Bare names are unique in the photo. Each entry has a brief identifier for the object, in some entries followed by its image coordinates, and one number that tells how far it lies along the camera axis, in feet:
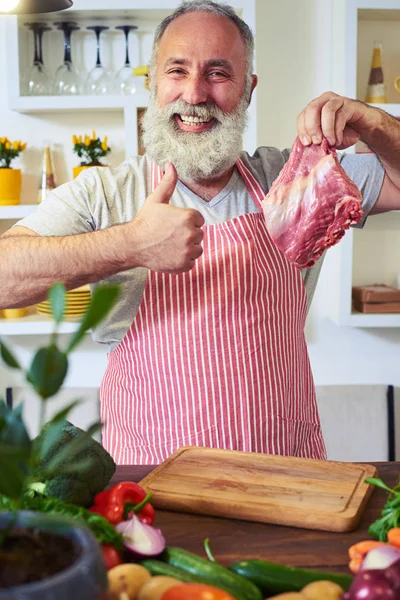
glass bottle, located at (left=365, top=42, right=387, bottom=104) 8.94
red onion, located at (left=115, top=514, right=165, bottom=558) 3.07
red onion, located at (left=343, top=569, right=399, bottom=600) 2.42
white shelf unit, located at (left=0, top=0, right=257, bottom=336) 8.70
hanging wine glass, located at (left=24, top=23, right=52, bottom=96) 9.14
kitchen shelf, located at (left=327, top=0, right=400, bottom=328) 8.53
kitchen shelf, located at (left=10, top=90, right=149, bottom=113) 8.83
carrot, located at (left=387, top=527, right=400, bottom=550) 3.11
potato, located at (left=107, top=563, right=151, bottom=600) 2.63
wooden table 3.33
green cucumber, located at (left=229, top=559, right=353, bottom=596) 2.90
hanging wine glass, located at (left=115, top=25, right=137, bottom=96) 9.11
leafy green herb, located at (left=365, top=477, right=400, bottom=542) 3.29
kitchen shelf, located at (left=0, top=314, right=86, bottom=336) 9.10
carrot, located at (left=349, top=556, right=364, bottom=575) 3.07
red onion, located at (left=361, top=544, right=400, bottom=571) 2.77
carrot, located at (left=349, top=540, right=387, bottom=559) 3.14
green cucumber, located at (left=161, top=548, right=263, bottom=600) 2.78
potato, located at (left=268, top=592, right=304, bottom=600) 2.61
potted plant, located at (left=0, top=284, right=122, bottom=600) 1.89
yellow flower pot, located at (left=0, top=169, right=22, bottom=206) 9.10
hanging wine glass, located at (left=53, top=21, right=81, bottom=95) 9.14
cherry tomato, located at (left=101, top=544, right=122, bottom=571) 2.94
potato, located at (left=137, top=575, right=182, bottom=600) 2.61
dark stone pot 1.89
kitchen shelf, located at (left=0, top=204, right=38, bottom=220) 9.03
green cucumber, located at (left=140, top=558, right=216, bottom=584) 2.85
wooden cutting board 3.75
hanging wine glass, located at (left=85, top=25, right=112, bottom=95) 9.17
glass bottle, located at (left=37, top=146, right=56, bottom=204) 9.34
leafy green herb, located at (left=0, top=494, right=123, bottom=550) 2.97
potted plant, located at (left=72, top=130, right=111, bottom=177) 9.05
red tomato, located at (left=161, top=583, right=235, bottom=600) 2.45
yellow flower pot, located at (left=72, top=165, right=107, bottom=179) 9.05
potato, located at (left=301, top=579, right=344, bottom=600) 2.65
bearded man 5.42
